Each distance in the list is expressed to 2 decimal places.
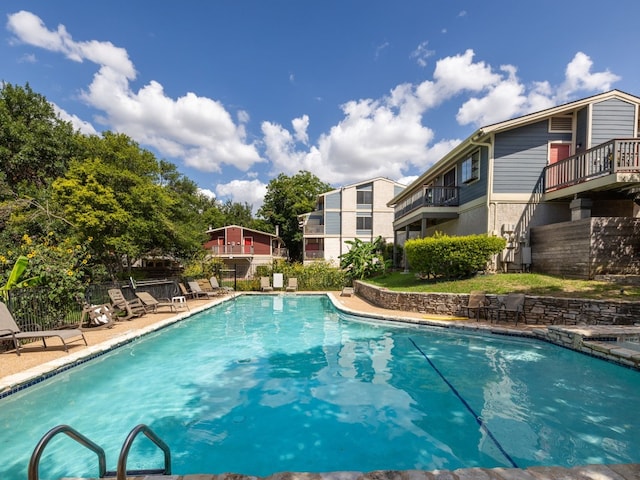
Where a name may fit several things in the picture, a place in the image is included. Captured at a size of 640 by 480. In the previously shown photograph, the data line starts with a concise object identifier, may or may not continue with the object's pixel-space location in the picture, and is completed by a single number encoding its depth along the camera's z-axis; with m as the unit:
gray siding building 11.21
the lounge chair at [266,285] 20.67
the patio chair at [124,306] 10.93
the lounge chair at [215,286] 19.17
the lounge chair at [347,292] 17.91
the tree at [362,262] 20.30
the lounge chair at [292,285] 20.39
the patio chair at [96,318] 9.67
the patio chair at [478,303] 10.37
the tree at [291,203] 45.81
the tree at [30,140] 17.64
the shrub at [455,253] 12.38
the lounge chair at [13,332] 6.70
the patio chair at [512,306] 9.65
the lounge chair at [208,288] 18.16
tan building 35.25
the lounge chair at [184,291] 16.67
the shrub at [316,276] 21.22
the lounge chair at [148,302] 12.45
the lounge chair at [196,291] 17.12
